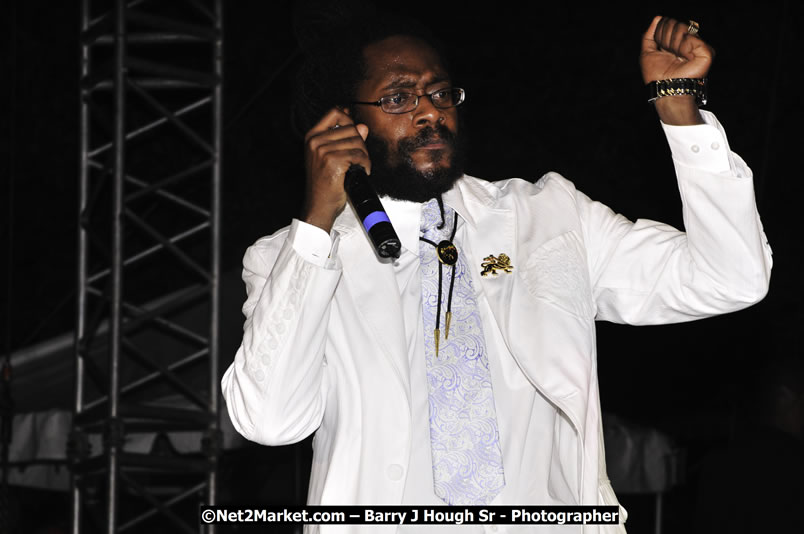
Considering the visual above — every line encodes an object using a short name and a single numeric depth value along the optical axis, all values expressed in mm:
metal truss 9109
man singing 4156
